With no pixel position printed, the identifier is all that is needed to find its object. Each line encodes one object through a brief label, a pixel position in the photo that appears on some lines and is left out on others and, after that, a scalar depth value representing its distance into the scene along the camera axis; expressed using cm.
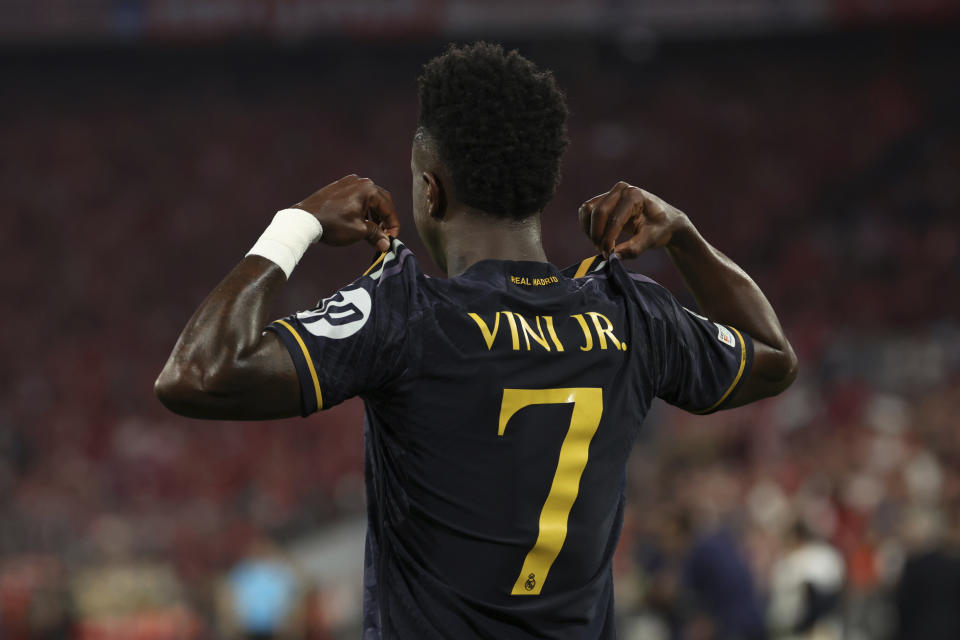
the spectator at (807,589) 1241
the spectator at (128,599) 1753
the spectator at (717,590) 1258
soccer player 358
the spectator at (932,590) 1133
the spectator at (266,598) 1579
